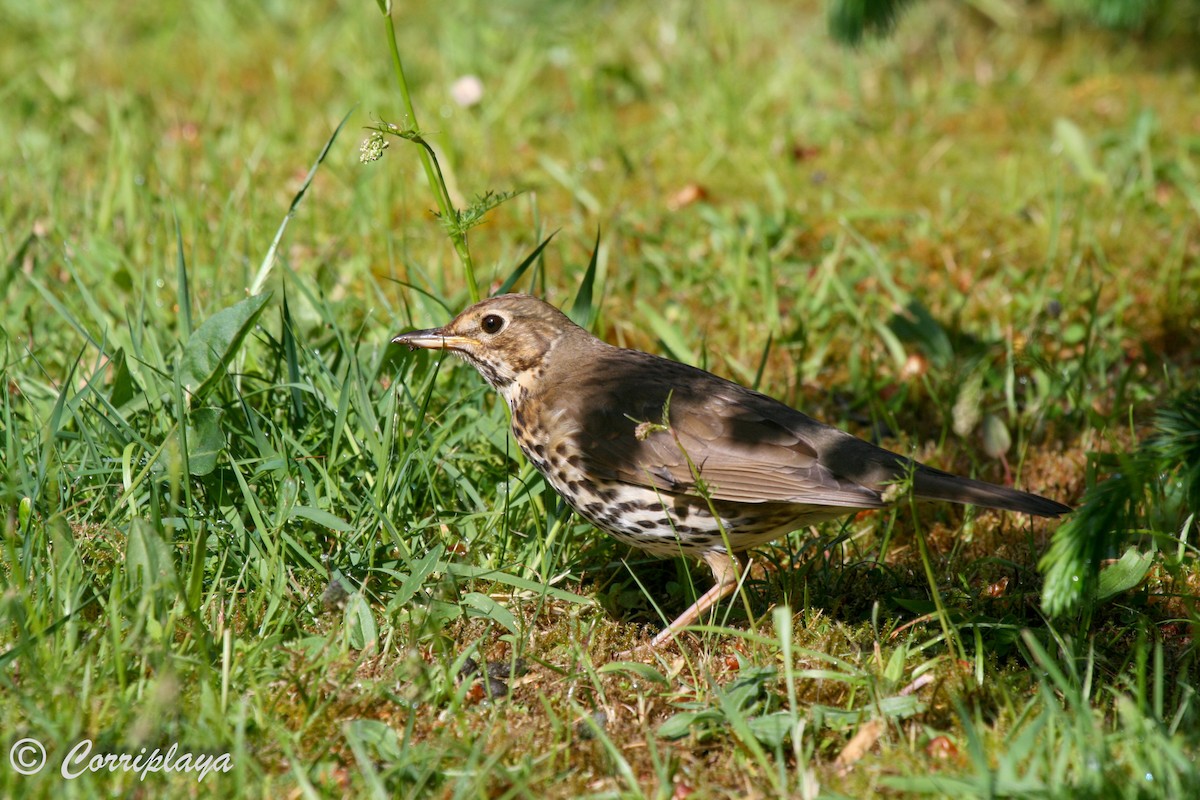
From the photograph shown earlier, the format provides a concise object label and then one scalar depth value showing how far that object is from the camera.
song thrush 6.66
